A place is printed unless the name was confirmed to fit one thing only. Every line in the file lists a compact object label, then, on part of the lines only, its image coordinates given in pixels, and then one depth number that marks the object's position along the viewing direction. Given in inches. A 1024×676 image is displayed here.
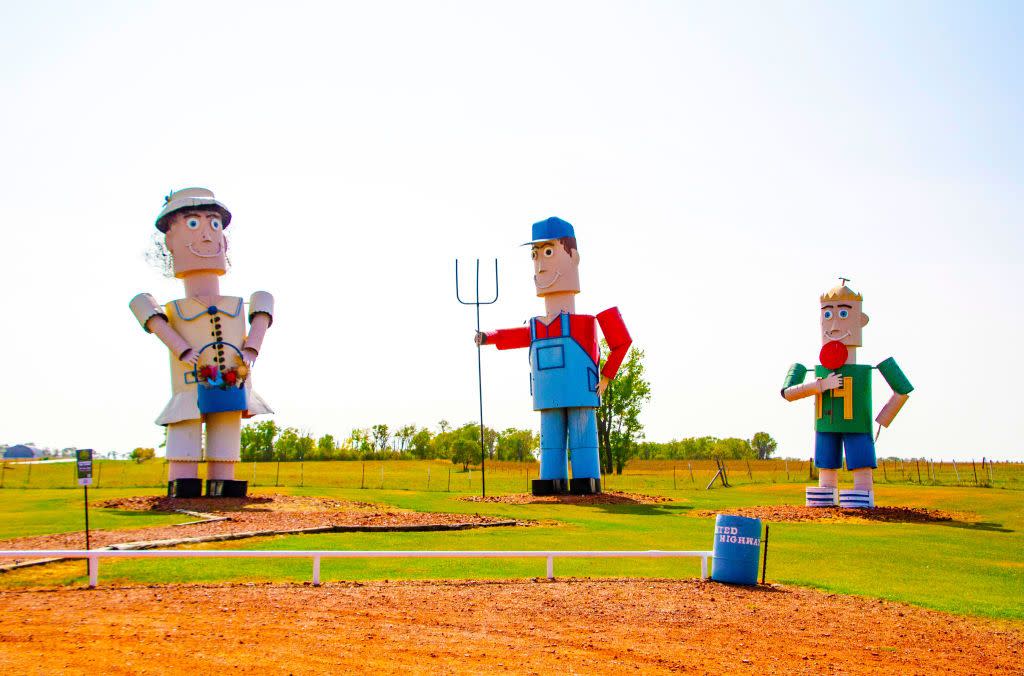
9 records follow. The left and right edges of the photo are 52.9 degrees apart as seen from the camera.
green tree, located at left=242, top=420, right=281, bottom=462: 2937.3
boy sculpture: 1026.1
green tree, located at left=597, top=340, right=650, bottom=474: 2260.6
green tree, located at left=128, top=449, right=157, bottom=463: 2600.9
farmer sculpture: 1114.7
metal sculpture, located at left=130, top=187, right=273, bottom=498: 999.6
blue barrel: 521.3
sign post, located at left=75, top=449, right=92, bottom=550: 552.4
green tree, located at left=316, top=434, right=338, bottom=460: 2878.9
